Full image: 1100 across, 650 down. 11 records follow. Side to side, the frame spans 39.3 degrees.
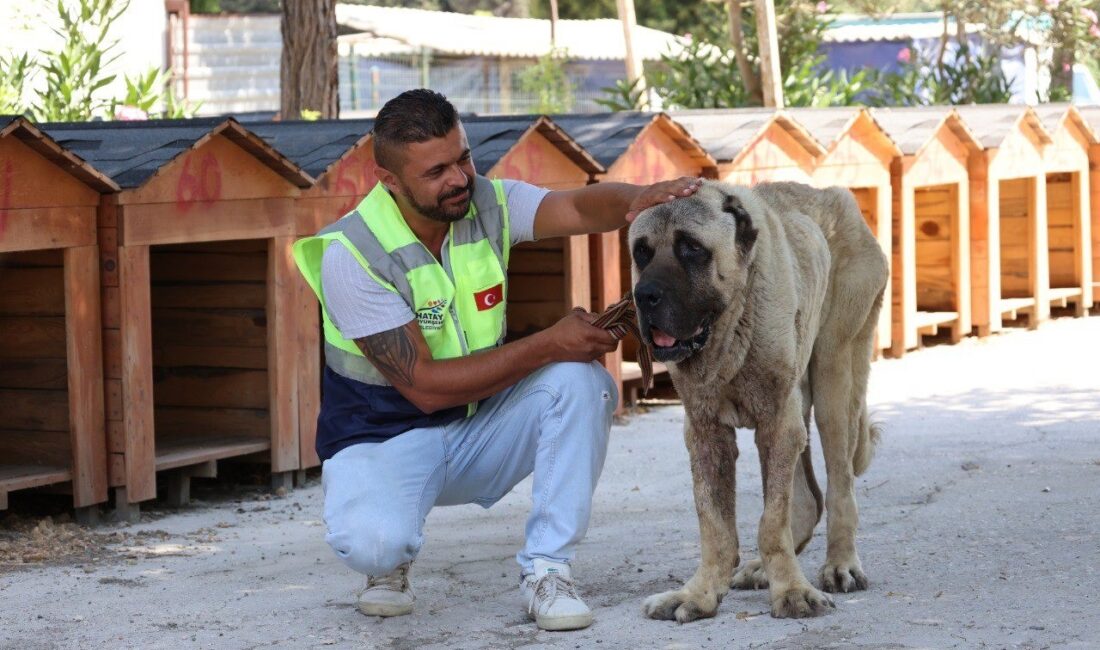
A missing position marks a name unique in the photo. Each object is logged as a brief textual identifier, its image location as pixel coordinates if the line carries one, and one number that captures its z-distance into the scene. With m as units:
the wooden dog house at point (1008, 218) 12.42
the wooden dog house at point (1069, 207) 13.48
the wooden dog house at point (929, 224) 11.62
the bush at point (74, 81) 14.06
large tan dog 4.62
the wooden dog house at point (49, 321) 6.56
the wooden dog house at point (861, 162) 11.08
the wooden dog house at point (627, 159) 9.60
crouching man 4.94
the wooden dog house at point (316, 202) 7.82
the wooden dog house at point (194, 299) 6.97
